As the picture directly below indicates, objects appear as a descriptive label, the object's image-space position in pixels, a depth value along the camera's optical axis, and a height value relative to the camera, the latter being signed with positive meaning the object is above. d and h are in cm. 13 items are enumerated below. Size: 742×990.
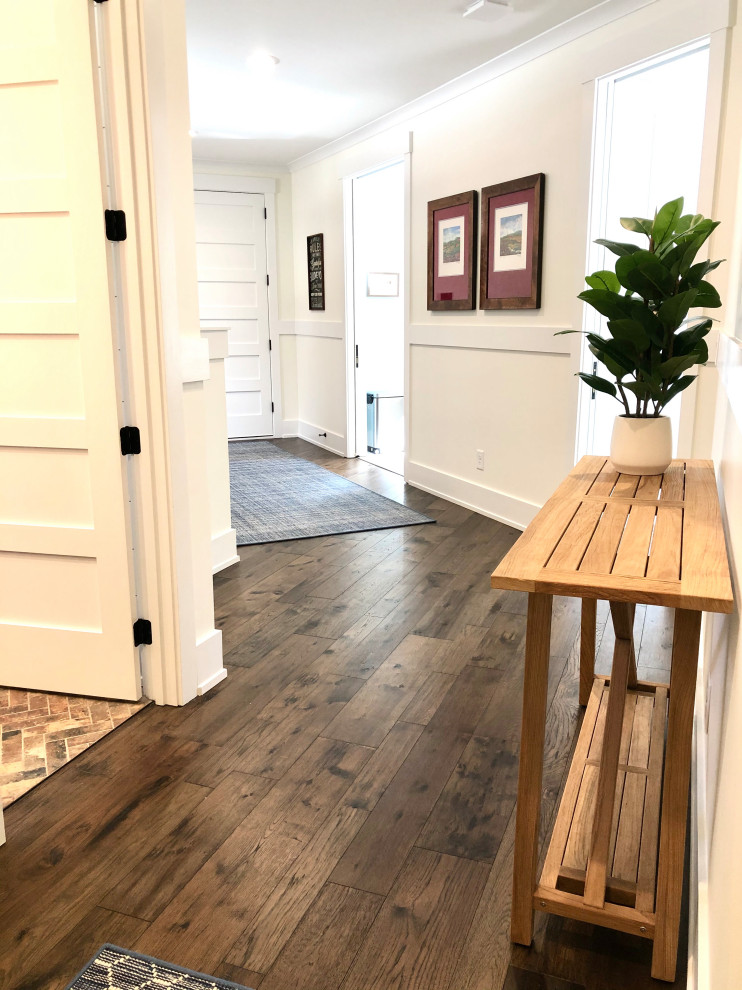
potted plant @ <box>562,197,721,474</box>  174 +2
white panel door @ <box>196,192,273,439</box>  721 +31
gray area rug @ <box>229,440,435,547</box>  448 -111
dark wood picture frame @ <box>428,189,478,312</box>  451 +36
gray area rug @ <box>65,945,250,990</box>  143 -117
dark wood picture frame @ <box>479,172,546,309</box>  397 +37
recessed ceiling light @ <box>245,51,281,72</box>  411 +138
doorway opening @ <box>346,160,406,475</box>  685 +1
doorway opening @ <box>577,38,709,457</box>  321 +77
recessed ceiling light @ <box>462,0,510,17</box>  335 +134
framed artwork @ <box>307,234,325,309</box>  682 +49
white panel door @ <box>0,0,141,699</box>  211 -17
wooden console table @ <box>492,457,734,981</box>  130 -67
